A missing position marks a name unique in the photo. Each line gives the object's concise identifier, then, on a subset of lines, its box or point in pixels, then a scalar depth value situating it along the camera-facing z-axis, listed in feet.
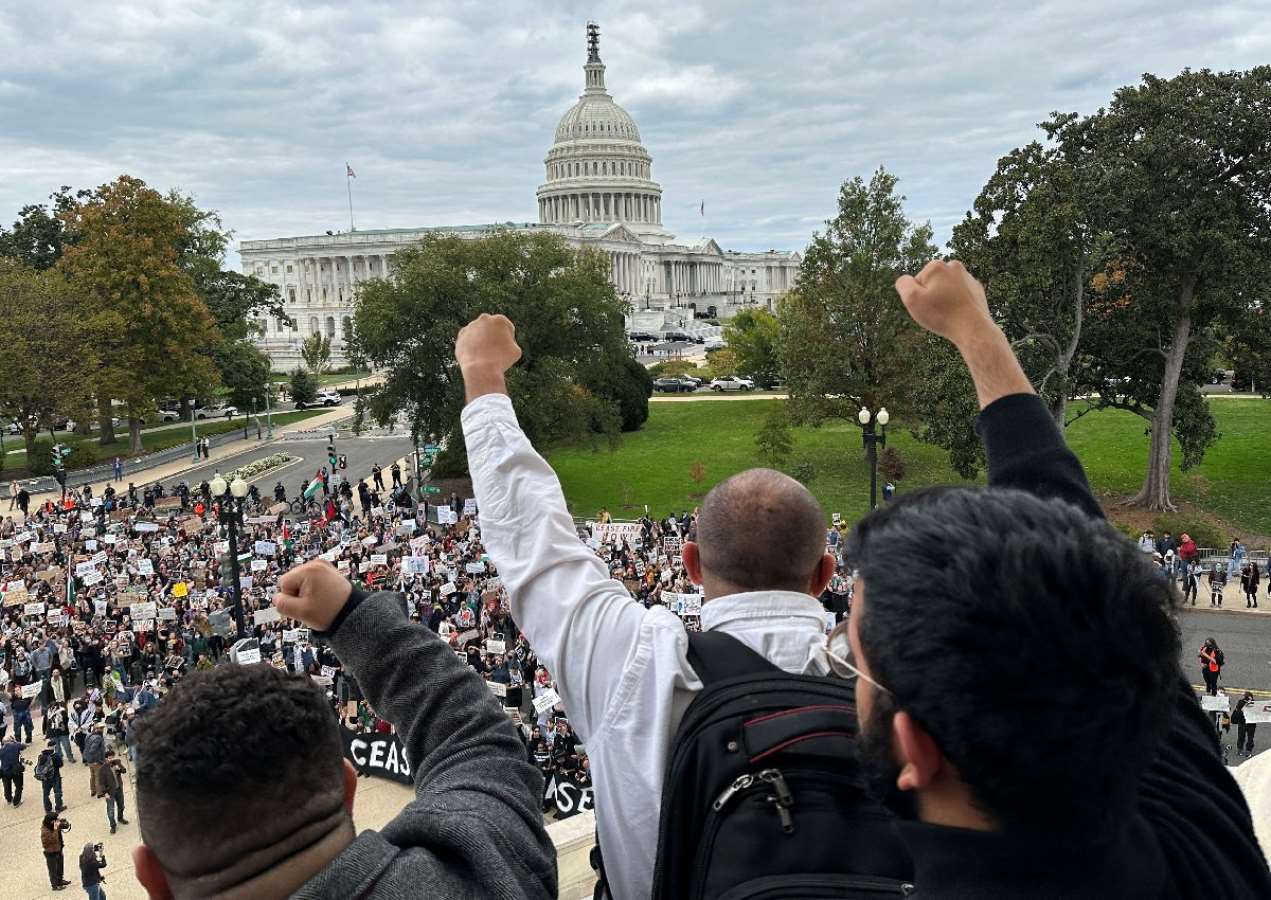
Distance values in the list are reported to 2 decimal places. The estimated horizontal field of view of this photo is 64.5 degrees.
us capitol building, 467.11
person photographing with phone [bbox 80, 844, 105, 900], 38.99
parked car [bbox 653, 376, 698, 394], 243.19
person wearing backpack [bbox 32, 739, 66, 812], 49.96
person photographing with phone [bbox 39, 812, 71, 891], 42.96
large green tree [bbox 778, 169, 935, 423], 132.16
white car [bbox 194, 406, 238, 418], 234.58
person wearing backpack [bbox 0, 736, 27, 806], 51.78
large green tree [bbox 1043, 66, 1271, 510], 99.30
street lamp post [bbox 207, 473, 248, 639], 60.64
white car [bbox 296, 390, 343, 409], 244.38
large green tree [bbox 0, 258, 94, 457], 152.15
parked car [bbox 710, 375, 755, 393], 242.17
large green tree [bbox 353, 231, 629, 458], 129.29
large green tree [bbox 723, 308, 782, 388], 224.33
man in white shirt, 8.98
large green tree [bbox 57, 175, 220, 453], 169.78
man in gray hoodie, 6.49
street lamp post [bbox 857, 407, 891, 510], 80.84
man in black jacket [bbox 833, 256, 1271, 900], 5.27
